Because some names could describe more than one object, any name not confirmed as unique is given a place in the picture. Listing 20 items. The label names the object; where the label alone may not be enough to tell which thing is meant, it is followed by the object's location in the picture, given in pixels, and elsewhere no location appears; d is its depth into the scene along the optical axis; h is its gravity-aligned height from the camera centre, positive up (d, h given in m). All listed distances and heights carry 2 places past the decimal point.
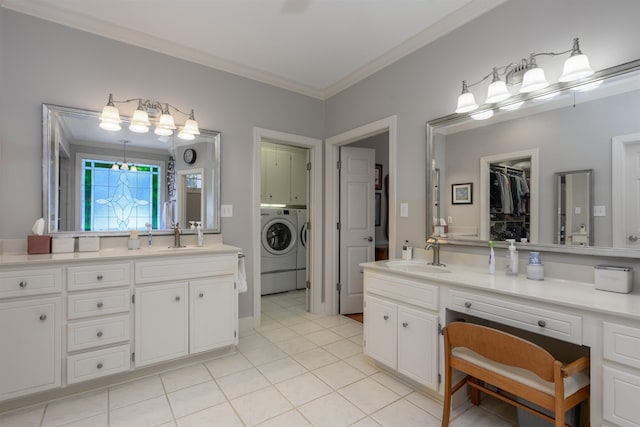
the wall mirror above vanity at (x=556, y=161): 1.51 +0.32
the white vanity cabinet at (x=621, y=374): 1.13 -0.64
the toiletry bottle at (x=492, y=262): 1.91 -0.32
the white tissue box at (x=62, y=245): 2.10 -0.23
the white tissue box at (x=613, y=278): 1.42 -0.33
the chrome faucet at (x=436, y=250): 2.25 -0.29
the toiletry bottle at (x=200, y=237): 2.67 -0.22
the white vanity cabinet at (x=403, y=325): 1.84 -0.78
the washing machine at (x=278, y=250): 4.34 -0.56
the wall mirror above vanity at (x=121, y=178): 2.21 +0.30
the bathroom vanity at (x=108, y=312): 1.74 -0.68
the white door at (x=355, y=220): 3.54 -0.09
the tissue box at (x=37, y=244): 2.01 -0.22
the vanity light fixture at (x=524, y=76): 1.54 +0.81
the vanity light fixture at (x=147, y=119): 2.31 +0.78
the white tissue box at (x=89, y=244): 2.21 -0.23
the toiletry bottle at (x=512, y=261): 1.84 -0.31
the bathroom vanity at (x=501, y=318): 1.17 -0.54
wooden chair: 1.14 -0.74
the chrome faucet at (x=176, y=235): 2.58 -0.20
